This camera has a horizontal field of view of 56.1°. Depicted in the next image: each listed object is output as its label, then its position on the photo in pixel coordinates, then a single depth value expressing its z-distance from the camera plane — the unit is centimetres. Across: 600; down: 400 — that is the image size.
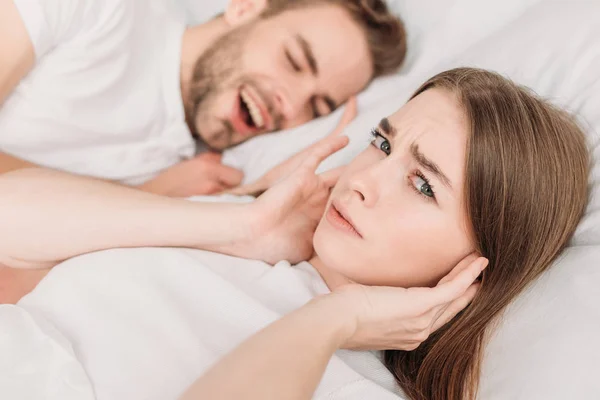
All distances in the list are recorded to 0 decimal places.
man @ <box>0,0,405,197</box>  156
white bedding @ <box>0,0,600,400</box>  94
